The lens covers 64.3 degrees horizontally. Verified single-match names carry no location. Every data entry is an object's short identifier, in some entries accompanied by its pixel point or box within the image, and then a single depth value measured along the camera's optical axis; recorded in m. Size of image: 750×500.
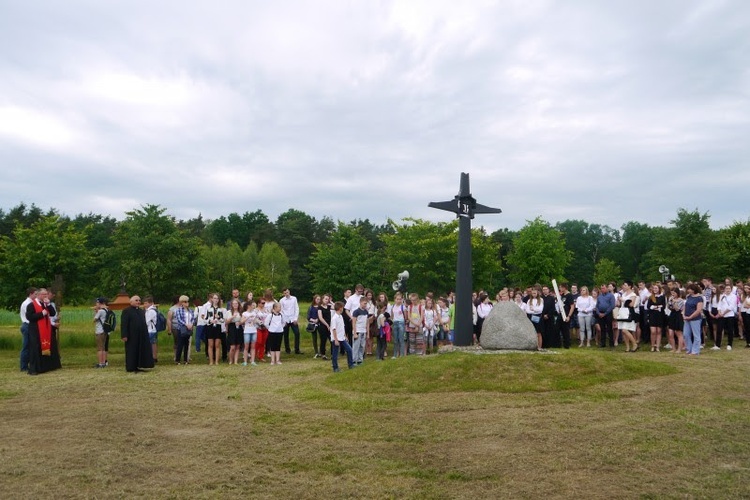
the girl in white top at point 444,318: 17.59
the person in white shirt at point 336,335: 13.94
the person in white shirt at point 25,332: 14.06
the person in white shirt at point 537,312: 18.06
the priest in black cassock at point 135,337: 14.22
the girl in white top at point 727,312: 16.45
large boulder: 13.00
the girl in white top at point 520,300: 18.38
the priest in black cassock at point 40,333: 13.87
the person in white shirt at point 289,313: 17.83
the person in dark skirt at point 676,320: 15.91
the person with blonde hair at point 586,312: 18.72
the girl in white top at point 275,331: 15.60
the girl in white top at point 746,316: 17.09
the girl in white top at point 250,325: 15.37
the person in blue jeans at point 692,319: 14.72
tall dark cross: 14.62
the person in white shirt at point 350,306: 16.53
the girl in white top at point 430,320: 16.50
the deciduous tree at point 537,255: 55.72
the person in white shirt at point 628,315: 16.69
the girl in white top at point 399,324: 14.97
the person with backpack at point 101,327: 14.91
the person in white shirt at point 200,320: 16.25
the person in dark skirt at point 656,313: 16.56
